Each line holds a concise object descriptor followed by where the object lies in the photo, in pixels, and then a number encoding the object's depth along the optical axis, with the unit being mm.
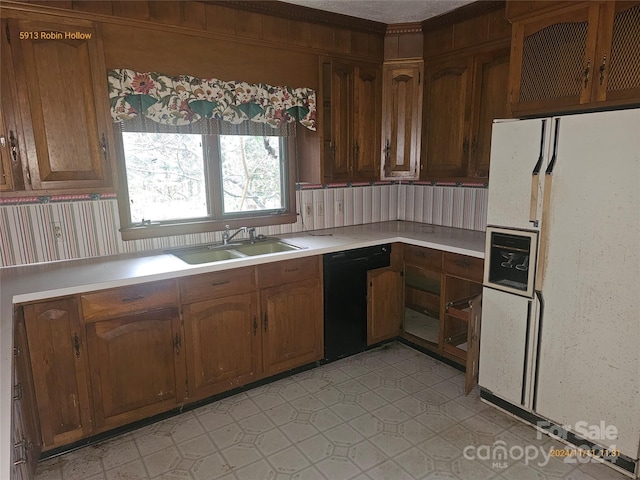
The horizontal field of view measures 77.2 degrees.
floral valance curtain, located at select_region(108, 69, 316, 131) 2365
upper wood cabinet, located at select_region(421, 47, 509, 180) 2807
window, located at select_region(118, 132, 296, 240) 2619
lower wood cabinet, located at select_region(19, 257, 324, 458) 1967
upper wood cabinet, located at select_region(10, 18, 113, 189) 2092
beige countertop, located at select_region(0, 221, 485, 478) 1383
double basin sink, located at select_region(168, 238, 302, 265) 2699
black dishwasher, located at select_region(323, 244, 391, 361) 2881
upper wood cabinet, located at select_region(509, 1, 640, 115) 1855
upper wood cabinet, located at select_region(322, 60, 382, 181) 3145
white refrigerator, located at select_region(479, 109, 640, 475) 1822
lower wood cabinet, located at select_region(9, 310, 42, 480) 1457
